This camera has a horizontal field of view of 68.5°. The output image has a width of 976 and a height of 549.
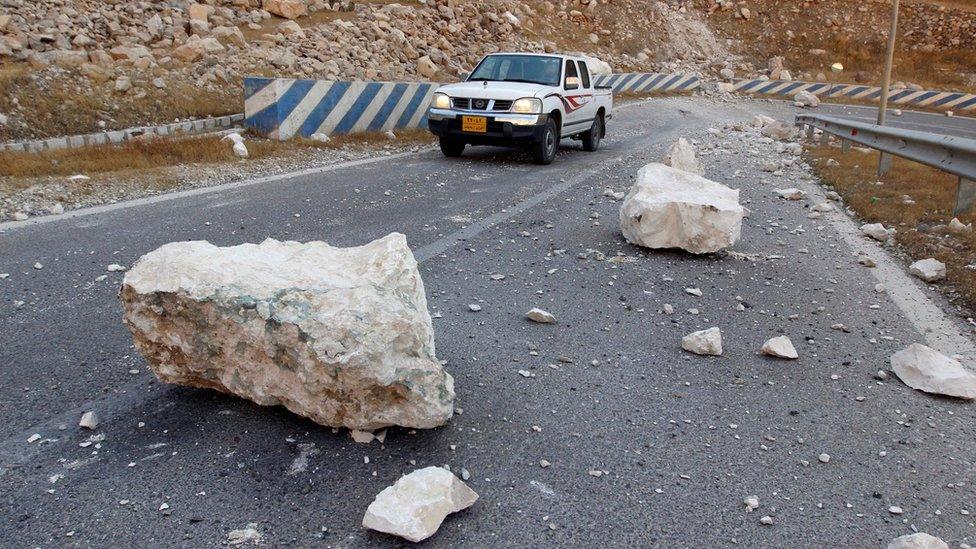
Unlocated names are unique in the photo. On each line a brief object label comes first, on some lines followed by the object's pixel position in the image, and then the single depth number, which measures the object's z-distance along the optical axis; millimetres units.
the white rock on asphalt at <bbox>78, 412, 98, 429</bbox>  2891
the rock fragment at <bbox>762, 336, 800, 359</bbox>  3789
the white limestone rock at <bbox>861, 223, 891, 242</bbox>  6609
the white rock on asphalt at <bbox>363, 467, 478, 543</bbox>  2254
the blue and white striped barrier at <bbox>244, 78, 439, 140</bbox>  11906
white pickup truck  11109
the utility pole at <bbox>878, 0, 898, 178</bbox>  16328
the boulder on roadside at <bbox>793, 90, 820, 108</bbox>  31234
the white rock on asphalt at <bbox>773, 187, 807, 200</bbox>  8500
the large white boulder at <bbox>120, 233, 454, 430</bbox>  2660
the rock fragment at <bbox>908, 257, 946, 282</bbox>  5297
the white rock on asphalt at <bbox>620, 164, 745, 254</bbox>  5566
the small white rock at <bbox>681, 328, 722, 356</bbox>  3809
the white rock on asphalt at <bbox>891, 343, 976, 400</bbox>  3418
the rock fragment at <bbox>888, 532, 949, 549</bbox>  2209
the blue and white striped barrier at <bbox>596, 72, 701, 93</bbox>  30453
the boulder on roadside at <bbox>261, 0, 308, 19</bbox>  22225
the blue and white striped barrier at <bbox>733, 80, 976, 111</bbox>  31016
